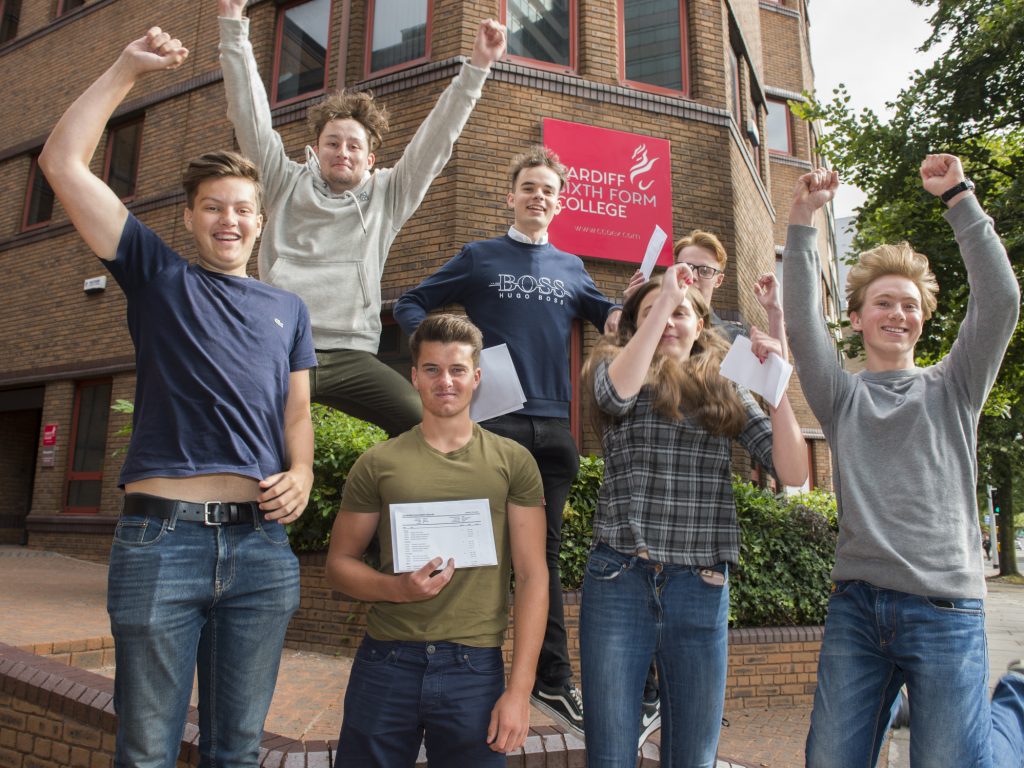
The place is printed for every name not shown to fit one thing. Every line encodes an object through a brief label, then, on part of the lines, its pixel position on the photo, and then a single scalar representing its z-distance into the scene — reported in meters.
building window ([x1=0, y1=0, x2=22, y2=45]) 13.54
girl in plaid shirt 2.08
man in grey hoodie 2.76
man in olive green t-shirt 1.96
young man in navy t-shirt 1.83
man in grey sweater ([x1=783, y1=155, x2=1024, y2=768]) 1.94
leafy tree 11.02
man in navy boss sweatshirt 2.83
